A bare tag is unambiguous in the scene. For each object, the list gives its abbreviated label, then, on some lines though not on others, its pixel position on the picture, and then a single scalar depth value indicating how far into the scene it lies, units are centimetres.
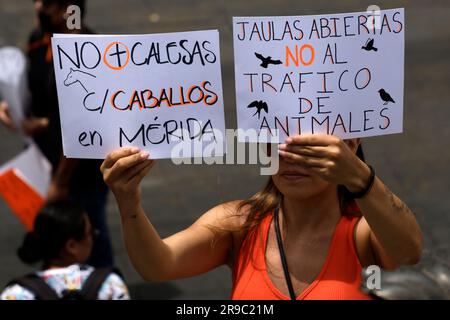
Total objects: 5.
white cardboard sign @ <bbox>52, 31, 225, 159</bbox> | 588
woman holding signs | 551
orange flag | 1135
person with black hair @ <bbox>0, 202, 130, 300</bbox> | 793
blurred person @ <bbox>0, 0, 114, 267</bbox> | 1083
